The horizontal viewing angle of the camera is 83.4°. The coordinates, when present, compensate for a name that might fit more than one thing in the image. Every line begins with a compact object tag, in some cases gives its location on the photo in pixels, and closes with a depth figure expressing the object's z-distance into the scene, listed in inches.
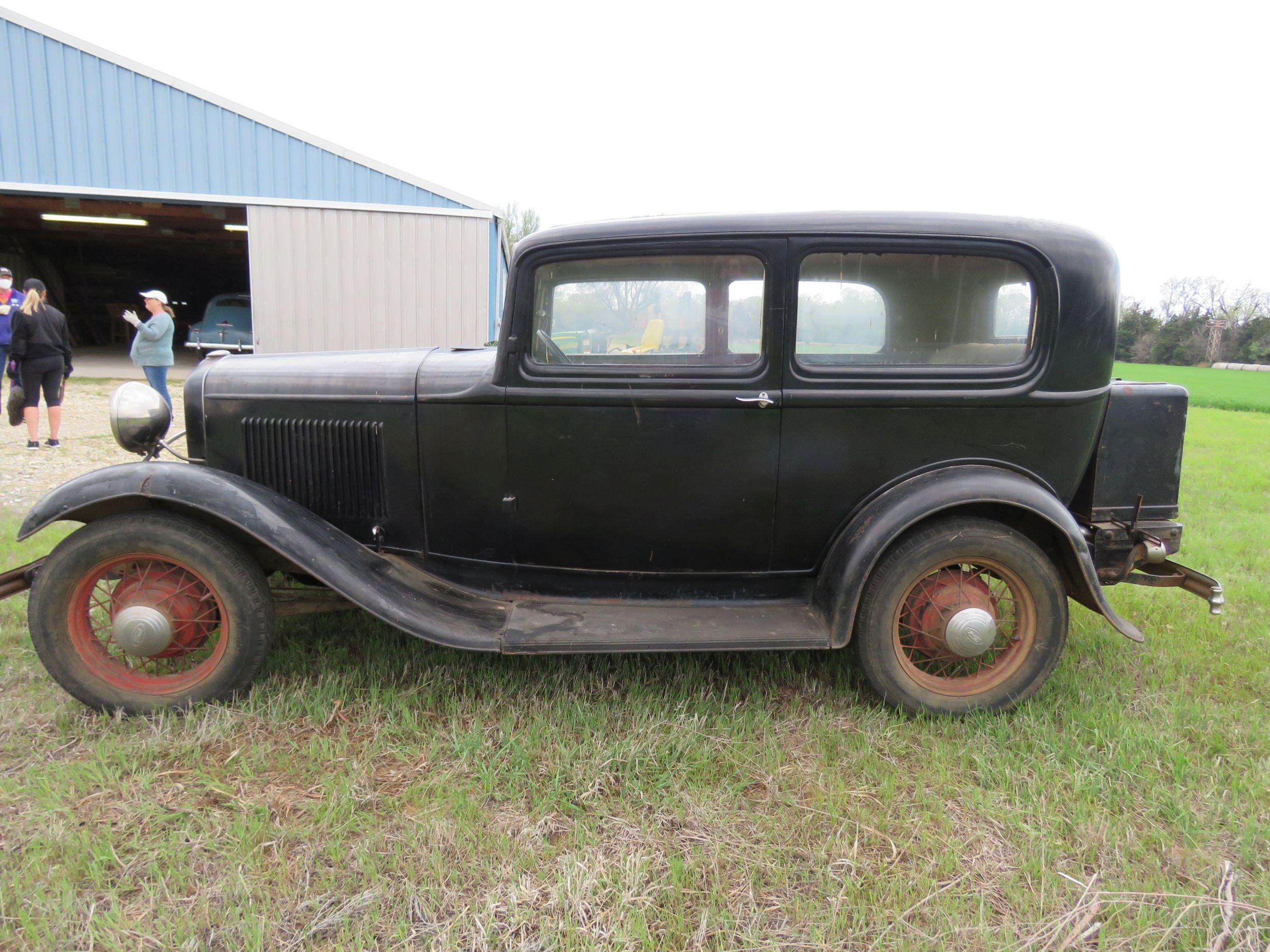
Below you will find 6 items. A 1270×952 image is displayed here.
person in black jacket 270.1
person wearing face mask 283.9
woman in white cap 289.1
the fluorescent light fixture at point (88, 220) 537.7
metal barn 405.4
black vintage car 102.7
